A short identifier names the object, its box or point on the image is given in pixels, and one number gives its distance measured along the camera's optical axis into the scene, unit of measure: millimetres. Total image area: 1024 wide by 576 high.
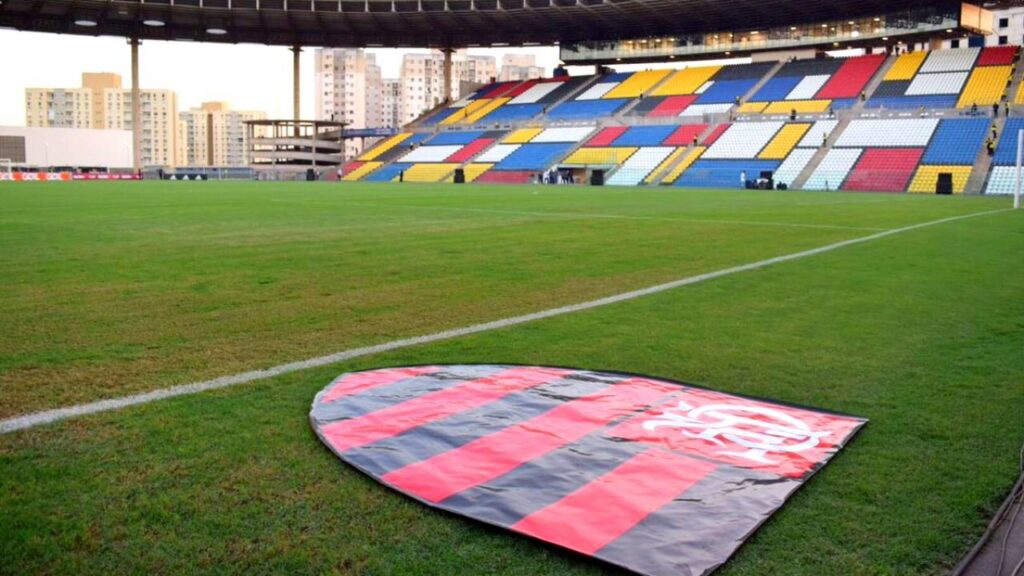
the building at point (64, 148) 81875
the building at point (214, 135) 180750
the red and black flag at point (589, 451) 2645
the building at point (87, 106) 157750
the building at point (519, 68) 144712
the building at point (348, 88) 163375
